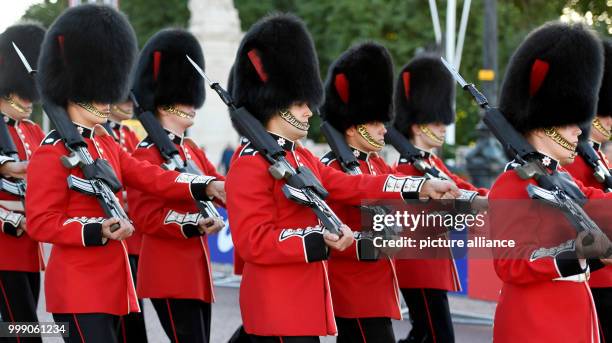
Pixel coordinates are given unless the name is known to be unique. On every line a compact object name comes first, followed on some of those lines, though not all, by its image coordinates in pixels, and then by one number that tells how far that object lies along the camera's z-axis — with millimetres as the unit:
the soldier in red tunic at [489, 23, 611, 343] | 9422
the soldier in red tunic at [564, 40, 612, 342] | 12484
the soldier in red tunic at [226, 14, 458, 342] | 9906
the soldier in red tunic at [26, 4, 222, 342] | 10398
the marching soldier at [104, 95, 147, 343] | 12969
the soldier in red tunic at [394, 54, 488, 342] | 13711
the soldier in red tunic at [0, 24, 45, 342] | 12789
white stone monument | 54500
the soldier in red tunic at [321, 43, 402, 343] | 11773
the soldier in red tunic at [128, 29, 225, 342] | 12594
